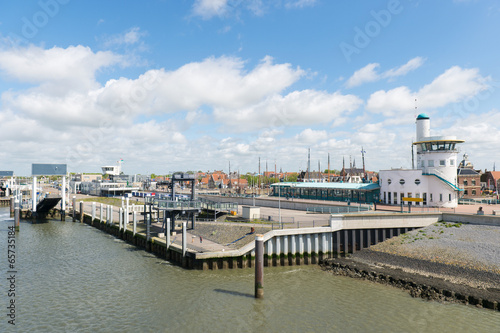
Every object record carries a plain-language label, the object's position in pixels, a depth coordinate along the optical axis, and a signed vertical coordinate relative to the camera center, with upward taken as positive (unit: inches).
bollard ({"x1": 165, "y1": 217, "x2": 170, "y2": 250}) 1468.3 -277.2
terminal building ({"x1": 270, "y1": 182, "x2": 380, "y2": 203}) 2421.3 -140.3
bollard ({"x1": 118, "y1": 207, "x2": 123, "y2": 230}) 2039.9 -273.8
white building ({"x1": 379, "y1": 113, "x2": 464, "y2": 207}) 2042.3 -12.5
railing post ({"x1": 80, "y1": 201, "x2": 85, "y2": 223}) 2819.9 -321.2
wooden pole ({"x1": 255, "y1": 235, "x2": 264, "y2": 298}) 1024.2 -294.2
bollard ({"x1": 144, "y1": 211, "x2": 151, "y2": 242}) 1663.4 -301.9
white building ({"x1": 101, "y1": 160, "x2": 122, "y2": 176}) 7037.4 +160.8
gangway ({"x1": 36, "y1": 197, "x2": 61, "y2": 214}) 2822.3 -241.4
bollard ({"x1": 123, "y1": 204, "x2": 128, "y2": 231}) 1963.6 -251.8
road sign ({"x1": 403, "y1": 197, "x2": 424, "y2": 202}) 1952.5 -154.2
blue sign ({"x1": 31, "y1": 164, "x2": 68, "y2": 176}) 3299.7 +93.6
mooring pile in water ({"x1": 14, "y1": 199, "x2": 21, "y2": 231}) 2294.2 -280.1
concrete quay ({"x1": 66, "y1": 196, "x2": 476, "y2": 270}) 1321.4 -313.6
